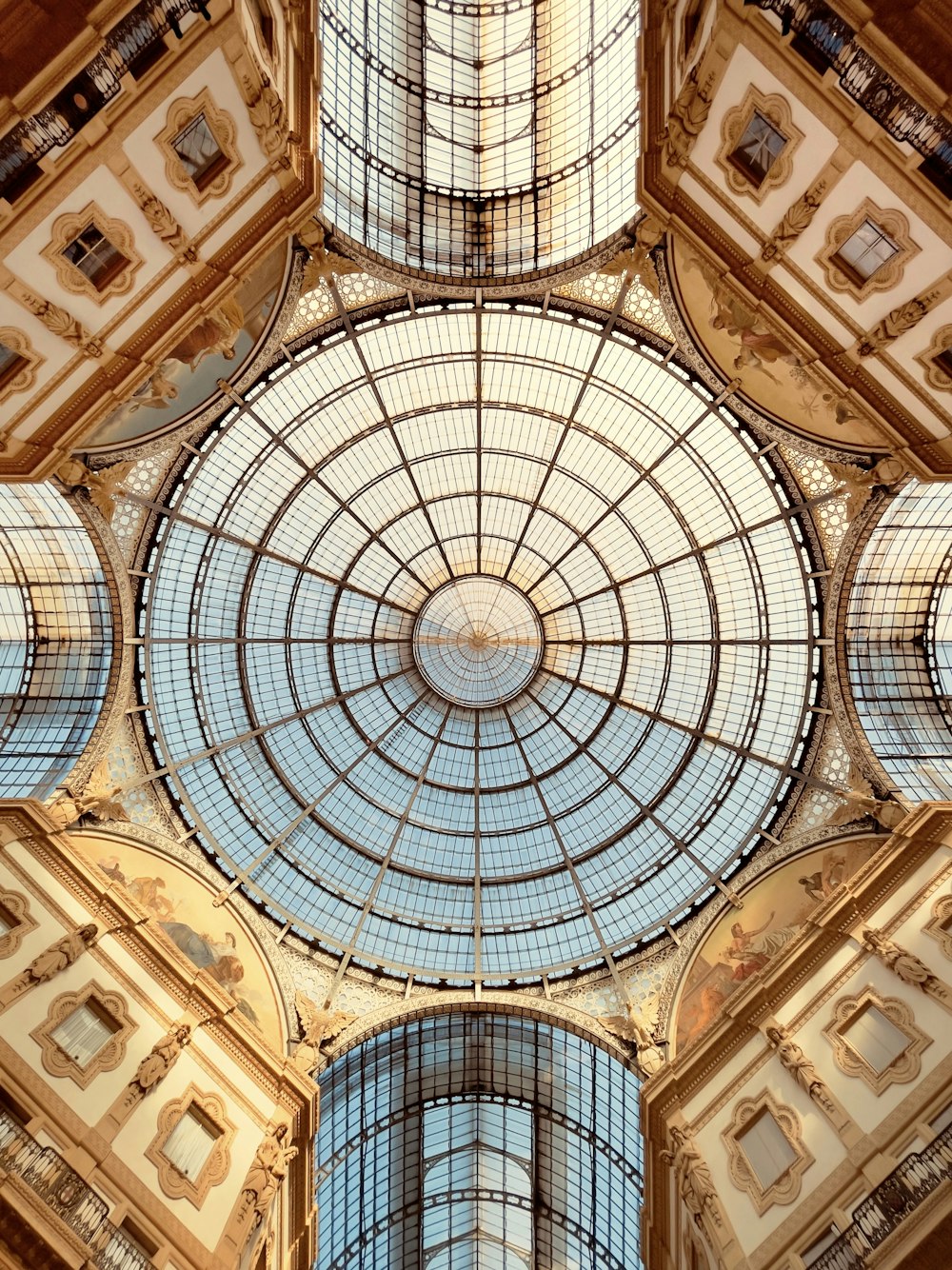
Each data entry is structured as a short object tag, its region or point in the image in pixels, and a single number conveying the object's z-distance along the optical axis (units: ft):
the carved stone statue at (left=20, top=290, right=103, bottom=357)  47.50
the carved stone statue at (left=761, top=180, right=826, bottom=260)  49.14
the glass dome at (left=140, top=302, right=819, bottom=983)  79.41
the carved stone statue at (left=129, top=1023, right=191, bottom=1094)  58.65
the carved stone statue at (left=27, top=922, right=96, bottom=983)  56.80
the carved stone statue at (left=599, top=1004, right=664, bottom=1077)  74.28
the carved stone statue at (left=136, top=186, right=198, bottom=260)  48.96
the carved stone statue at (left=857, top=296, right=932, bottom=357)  48.75
